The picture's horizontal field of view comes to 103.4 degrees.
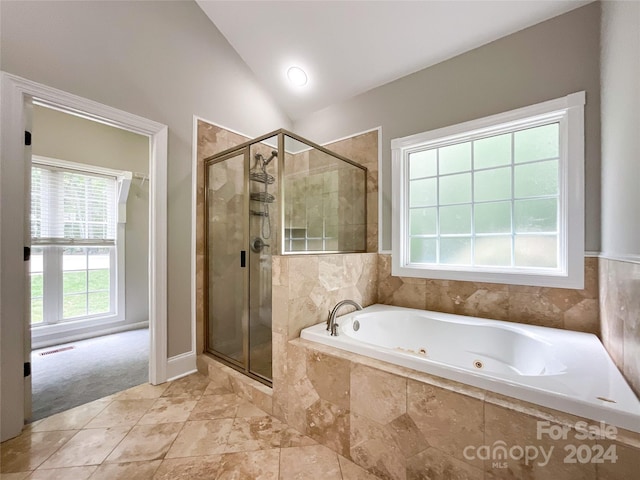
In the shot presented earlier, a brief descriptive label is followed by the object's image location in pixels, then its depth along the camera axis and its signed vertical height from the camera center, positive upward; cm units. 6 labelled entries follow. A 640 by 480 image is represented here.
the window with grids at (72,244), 280 -4
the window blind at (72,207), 280 +40
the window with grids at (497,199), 167 +33
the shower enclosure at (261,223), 184 +14
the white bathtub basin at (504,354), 86 -58
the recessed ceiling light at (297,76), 254 +168
